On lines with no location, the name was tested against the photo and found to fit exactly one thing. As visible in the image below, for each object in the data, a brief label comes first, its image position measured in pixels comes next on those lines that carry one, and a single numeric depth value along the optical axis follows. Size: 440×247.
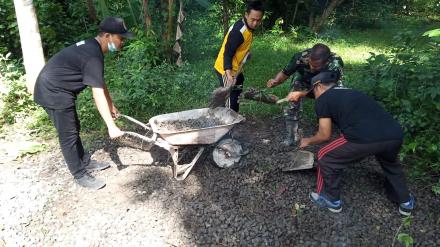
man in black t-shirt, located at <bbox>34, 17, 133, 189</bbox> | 3.49
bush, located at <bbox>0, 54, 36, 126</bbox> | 5.66
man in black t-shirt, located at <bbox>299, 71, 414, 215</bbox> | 3.24
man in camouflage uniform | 3.78
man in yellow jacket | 4.31
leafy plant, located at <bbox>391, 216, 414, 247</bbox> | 2.57
